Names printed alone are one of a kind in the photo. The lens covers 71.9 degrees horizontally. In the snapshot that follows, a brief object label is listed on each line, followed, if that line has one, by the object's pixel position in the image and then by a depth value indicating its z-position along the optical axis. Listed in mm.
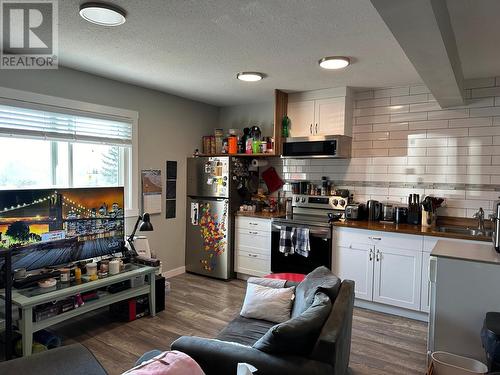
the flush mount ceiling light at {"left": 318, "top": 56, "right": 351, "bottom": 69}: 2869
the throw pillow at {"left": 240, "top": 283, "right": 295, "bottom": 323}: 2396
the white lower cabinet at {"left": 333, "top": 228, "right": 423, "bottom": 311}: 3316
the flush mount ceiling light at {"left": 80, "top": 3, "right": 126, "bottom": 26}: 2018
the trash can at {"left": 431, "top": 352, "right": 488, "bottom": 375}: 2016
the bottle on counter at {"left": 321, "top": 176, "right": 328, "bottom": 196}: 4301
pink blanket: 1169
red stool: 2908
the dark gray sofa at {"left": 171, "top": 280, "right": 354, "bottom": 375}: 1502
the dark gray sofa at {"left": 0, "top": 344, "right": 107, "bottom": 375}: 1675
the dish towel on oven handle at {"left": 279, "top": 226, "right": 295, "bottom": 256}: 3924
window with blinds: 3023
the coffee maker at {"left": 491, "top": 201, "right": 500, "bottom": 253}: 2359
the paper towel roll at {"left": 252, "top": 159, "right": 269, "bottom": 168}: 4699
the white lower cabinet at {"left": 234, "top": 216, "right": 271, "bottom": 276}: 4254
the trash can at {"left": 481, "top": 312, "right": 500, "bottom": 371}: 1855
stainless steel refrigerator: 4445
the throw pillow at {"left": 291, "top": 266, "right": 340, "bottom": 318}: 2059
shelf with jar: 4465
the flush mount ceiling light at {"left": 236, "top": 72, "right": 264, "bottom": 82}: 3418
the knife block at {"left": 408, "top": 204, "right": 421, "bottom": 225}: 3672
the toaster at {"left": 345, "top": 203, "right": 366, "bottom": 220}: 3906
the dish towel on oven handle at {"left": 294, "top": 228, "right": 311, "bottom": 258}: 3803
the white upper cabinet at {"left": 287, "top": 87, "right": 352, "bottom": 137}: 3947
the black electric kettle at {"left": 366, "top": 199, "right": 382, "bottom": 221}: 3914
